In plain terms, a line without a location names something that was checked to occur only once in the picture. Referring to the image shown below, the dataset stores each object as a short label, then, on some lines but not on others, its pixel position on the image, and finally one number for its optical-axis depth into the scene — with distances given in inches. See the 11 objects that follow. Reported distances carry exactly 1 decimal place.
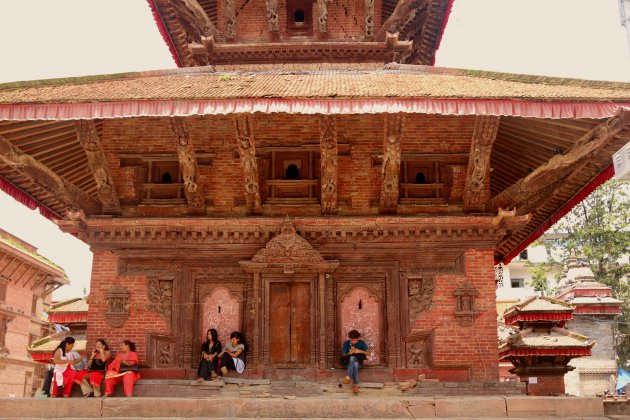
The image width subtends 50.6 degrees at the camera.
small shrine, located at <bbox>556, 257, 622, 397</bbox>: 1025.5
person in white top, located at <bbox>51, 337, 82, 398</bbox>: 431.2
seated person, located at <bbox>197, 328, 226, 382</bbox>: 444.8
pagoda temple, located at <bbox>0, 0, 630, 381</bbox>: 453.7
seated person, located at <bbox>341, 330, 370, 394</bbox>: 438.6
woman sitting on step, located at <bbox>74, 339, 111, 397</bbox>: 434.3
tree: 1195.9
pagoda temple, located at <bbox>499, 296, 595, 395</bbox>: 592.4
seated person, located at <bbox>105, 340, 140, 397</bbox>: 427.8
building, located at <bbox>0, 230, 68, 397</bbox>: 1114.1
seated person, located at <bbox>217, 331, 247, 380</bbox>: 449.1
